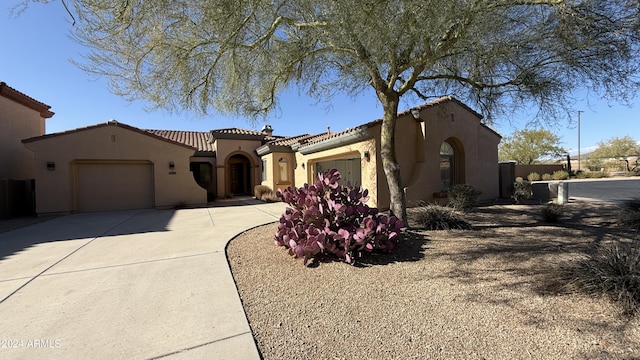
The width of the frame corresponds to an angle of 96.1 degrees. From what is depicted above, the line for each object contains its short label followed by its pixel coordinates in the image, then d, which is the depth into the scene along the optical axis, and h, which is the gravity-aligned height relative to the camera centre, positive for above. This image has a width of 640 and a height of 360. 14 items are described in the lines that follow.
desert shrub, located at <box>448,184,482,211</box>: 11.13 -0.87
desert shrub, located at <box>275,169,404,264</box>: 5.18 -0.92
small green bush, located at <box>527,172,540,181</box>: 27.17 -0.29
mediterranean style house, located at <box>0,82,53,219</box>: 12.81 +1.44
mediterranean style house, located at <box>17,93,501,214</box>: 11.99 +0.82
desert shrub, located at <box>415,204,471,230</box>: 7.77 -1.24
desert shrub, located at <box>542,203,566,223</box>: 8.73 -1.23
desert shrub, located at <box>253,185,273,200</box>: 17.24 -0.77
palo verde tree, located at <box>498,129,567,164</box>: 37.59 +3.73
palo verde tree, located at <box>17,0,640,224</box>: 5.39 +2.96
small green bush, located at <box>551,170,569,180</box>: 27.69 -0.16
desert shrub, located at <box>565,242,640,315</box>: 3.32 -1.32
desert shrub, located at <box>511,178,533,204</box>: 14.07 -0.87
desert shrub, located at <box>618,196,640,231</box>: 7.79 -1.24
